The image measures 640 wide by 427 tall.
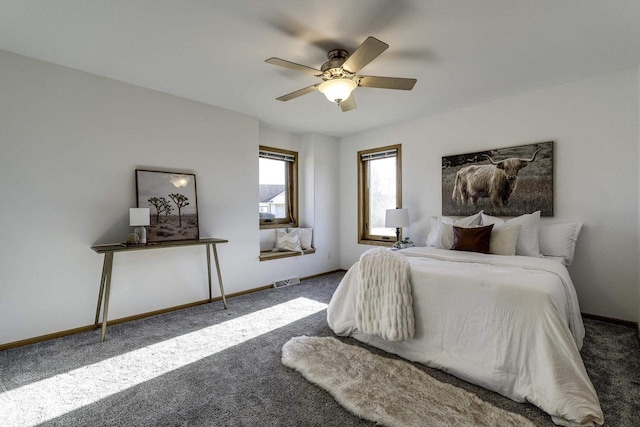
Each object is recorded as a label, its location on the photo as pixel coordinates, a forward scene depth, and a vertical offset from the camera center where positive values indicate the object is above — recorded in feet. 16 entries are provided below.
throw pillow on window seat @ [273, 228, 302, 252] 15.12 -1.74
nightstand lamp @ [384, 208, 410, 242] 13.12 -0.52
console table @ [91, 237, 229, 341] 8.40 -1.33
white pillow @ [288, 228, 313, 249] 15.60 -1.59
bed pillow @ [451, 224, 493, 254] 9.65 -1.12
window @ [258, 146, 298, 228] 15.23 +1.08
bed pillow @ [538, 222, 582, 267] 9.55 -1.18
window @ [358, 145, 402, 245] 15.11 +0.88
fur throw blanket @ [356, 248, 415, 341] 7.06 -2.32
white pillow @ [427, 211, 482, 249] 10.77 -0.87
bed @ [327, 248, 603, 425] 5.10 -2.61
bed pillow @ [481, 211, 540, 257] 9.53 -0.95
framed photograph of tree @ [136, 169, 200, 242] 10.30 +0.20
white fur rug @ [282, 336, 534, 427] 5.08 -3.68
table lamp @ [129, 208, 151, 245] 9.11 -0.36
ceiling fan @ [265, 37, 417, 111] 7.16 +3.40
